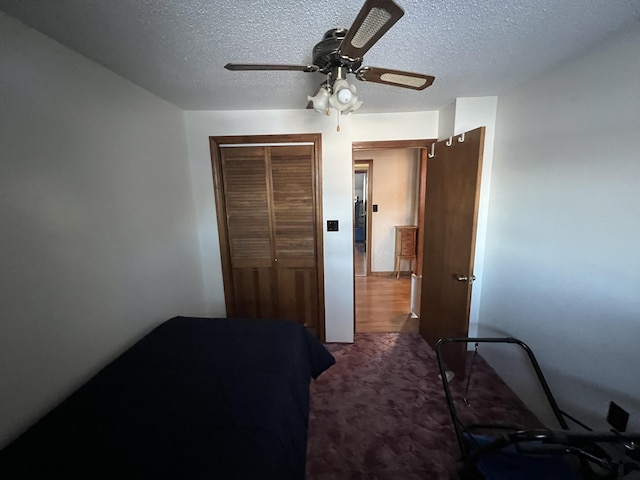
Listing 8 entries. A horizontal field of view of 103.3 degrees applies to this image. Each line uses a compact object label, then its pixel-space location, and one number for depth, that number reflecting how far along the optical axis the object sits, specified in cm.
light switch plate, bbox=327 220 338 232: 241
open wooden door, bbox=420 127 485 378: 181
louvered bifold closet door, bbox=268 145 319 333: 235
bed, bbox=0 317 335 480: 84
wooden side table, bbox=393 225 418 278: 437
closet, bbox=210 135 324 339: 235
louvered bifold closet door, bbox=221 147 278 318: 237
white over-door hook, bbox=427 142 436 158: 225
